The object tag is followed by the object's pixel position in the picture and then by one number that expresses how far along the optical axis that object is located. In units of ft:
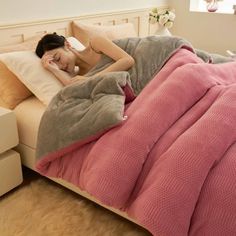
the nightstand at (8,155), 5.19
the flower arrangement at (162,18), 9.11
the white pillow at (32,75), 5.69
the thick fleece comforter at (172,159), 3.29
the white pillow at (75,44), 7.04
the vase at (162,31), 9.39
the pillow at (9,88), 5.87
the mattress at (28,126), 5.47
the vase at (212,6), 11.27
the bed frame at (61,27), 5.77
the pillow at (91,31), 7.87
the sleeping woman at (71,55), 5.90
